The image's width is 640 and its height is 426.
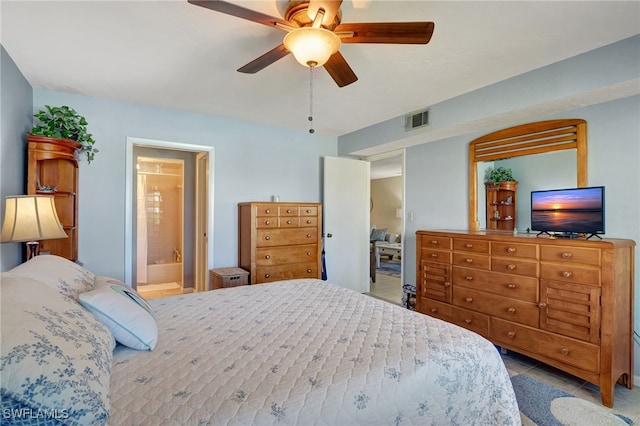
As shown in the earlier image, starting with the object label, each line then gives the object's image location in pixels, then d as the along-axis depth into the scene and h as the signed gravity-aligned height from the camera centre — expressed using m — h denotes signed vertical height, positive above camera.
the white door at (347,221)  4.59 -0.13
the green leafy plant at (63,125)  2.74 +0.78
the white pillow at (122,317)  1.28 -0.44
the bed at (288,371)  0.94 -0.58
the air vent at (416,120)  3.42 +1.04
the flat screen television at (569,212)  2.27 +0.01
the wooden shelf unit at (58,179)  2.63 +0.30
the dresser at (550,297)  2.10 -0.65
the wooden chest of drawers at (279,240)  3.71 -0.34
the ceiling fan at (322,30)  1.52 +0.94
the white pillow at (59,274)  1.30 -0.28
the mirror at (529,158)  2.62 +0.51
